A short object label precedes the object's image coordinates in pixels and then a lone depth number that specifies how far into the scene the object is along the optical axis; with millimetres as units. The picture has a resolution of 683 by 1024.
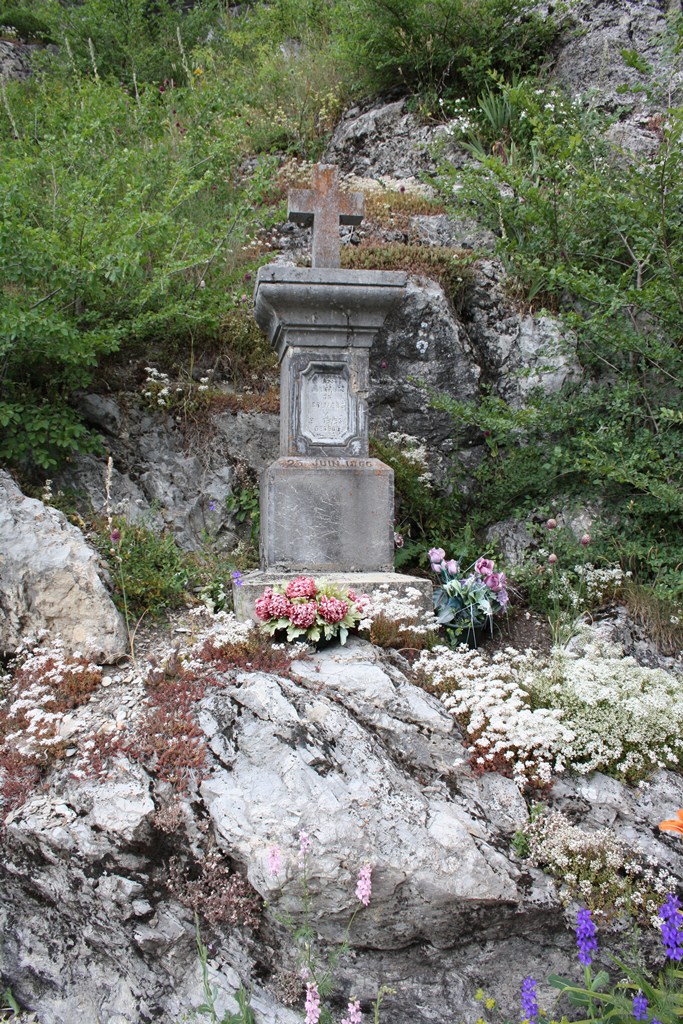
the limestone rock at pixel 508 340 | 6285
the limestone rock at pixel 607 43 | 8375
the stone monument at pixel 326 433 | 4707
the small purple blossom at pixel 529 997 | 2303
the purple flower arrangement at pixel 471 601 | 4453
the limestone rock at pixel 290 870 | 2703
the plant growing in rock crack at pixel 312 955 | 2285
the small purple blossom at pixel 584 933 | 2283
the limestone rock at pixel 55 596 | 4039
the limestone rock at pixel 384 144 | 8875
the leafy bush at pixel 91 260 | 4824
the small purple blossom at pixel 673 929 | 2236
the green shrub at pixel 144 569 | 4523
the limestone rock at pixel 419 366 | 6289
